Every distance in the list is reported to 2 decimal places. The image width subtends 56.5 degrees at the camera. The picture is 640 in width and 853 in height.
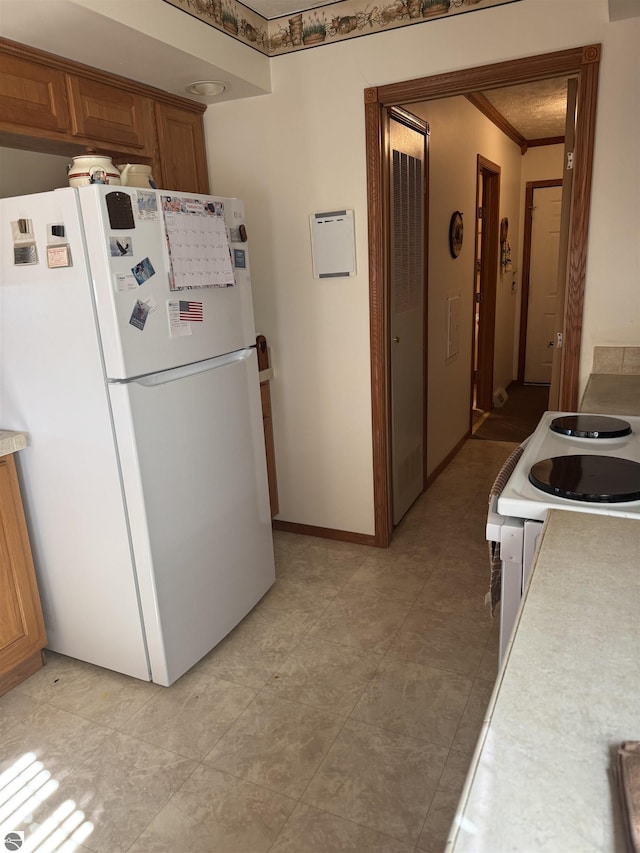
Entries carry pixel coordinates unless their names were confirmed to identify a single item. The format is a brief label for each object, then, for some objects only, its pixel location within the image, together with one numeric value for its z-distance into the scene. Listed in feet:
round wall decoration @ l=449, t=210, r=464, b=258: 13.04
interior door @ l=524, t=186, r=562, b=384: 20.48
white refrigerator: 5.97
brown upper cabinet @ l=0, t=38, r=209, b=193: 6.45
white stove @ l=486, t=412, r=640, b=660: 4.07
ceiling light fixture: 8.28
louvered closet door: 9.78
